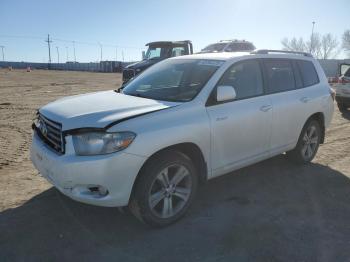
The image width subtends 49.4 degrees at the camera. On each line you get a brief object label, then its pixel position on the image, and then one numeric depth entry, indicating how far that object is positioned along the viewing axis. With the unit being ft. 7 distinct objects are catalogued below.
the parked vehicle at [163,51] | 57.31
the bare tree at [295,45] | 302.66
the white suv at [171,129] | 11.79
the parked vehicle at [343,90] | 38.88
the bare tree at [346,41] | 271.49
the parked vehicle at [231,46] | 56.70
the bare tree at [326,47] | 316.77
